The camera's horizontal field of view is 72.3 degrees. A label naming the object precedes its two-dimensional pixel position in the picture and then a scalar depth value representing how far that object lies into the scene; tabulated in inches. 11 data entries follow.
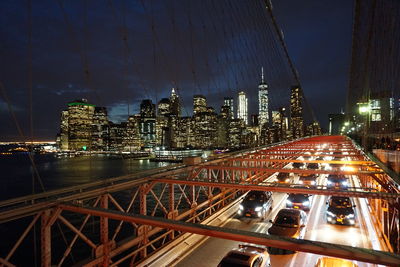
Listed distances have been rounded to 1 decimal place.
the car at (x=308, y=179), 804.6
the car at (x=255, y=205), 509.4
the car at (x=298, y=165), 1067.9
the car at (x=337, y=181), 753.6
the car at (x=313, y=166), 1006.0
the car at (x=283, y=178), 852.2
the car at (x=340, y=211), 480.7
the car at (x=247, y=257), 267.3
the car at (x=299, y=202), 568.4
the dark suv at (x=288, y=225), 383.8
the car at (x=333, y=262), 264.8
